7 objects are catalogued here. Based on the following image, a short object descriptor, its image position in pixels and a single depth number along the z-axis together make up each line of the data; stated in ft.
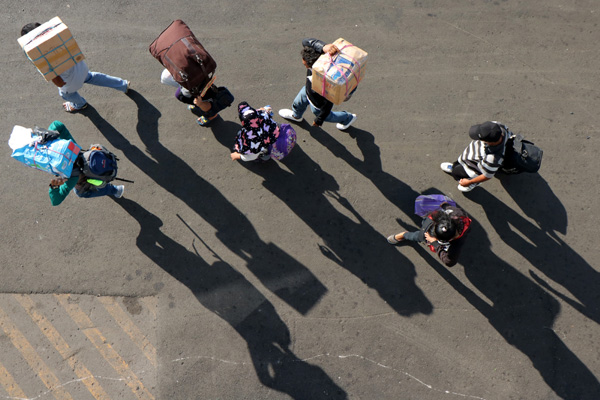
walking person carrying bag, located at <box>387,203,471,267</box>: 13.83
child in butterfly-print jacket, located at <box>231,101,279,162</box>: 15.85
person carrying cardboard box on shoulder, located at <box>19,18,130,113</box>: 16.81
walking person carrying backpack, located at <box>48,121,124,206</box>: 15.31
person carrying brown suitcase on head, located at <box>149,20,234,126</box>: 14.78
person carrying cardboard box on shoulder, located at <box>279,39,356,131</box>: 15.24
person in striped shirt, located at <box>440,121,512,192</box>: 14.53
